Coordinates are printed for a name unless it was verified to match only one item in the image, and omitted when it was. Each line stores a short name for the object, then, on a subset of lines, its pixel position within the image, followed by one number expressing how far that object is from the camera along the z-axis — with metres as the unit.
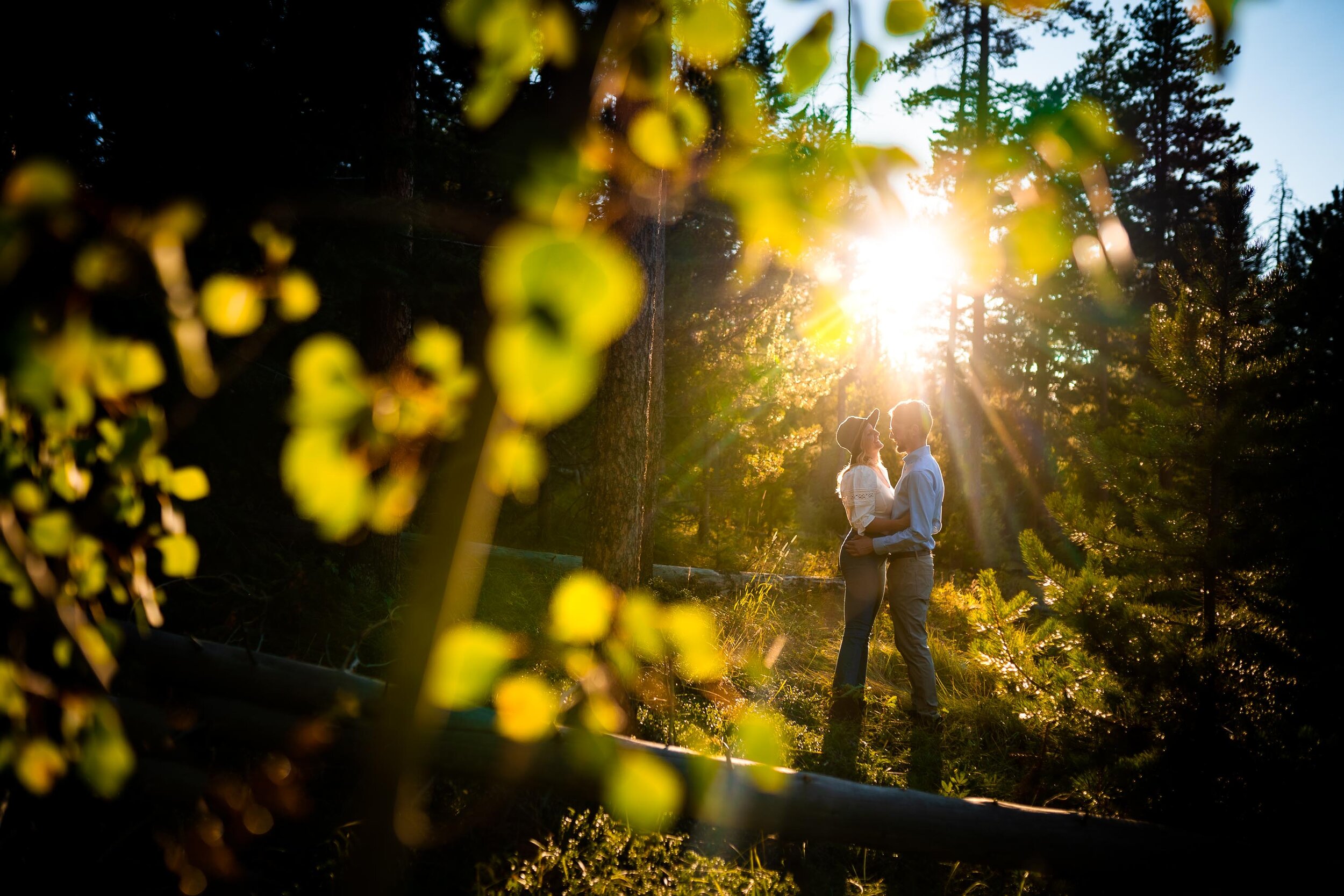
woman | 4.40
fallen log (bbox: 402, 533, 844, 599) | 8.55
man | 4.23
